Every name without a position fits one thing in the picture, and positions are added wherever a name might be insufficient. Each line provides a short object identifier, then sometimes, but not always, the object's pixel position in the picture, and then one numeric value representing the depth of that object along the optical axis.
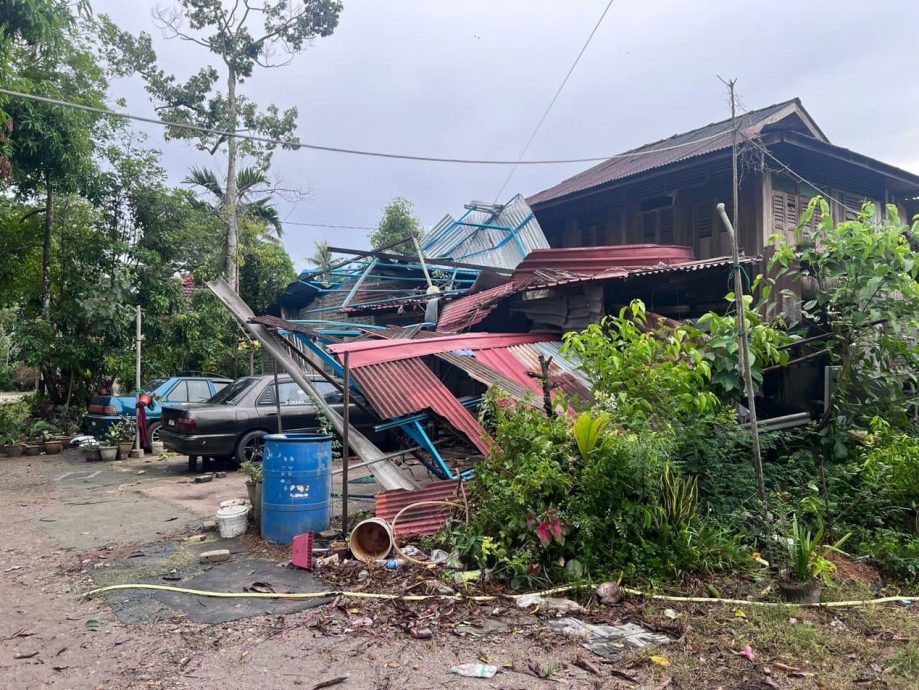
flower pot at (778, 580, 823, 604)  4.15
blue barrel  5.42
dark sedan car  9.02
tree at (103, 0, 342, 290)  19.27
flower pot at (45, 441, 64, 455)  12.28
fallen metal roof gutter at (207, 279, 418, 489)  6.18
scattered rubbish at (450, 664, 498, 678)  3.30
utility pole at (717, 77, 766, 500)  4.98
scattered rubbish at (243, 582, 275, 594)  4.43
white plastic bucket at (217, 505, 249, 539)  5.74
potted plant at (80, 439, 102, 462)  11.22
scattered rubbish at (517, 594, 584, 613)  4.09
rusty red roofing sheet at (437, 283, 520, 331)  10.51
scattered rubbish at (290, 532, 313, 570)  4.80
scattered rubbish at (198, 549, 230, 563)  5.14
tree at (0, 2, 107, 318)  10.81
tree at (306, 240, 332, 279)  22.03
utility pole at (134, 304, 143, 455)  12.03
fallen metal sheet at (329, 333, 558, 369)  6.75
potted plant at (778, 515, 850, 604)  4.17
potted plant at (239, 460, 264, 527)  5.96
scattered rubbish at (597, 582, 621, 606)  4.19
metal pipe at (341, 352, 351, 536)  5.35
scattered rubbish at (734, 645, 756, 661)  3.45
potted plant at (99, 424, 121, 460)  11.39
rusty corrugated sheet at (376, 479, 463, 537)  5.35
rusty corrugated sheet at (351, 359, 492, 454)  6.13
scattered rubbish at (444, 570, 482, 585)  4.46
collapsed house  6.77
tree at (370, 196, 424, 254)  22.52
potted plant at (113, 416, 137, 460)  11.41
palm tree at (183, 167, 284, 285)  17.98
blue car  11.98
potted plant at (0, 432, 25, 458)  11.95
